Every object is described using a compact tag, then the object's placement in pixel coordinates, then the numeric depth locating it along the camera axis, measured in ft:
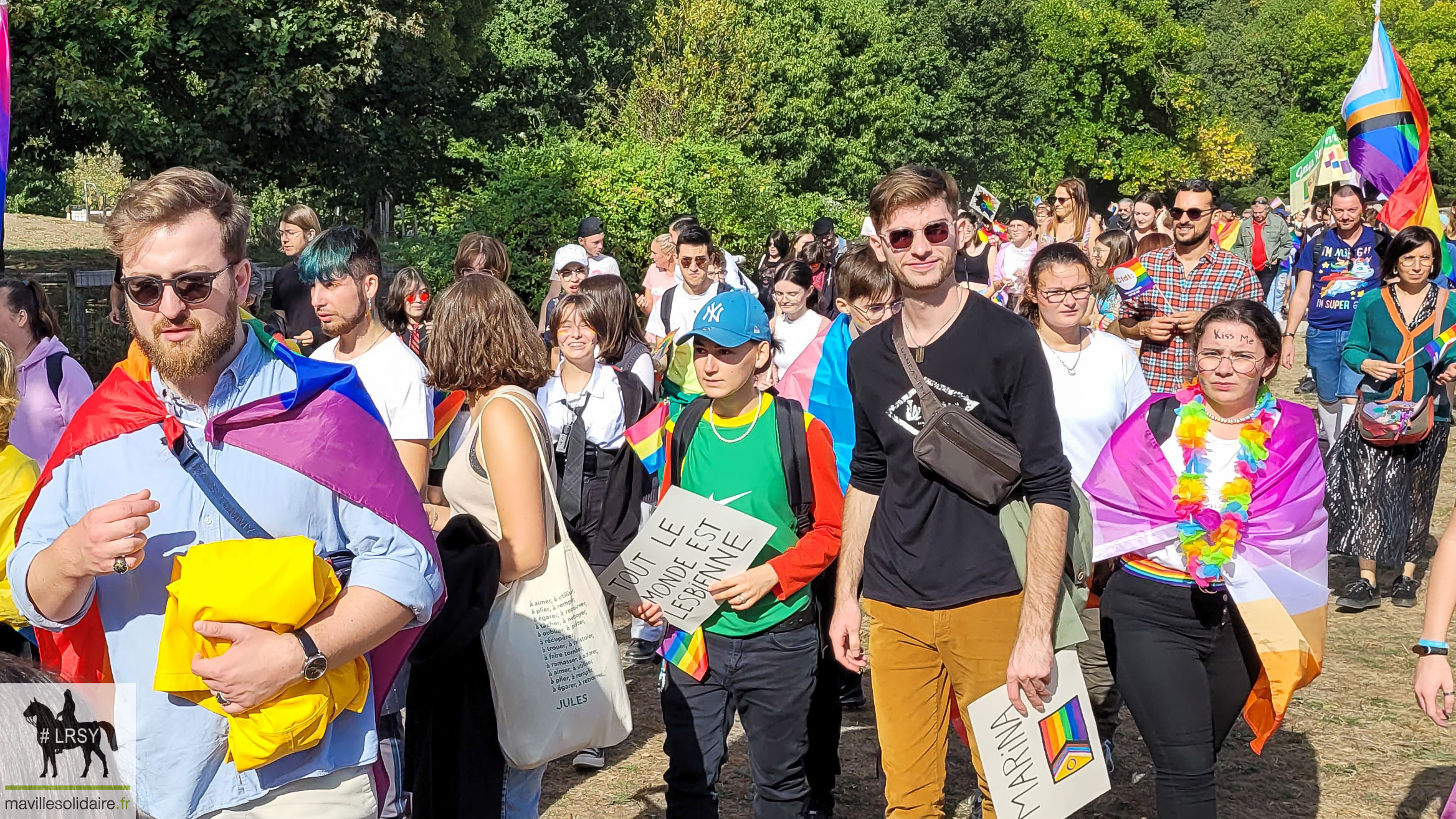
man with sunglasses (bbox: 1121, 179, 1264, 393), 22.81
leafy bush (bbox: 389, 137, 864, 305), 54.13
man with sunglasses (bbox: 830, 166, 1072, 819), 11.65
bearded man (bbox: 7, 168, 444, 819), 8.02
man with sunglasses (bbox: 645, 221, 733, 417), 29.35
